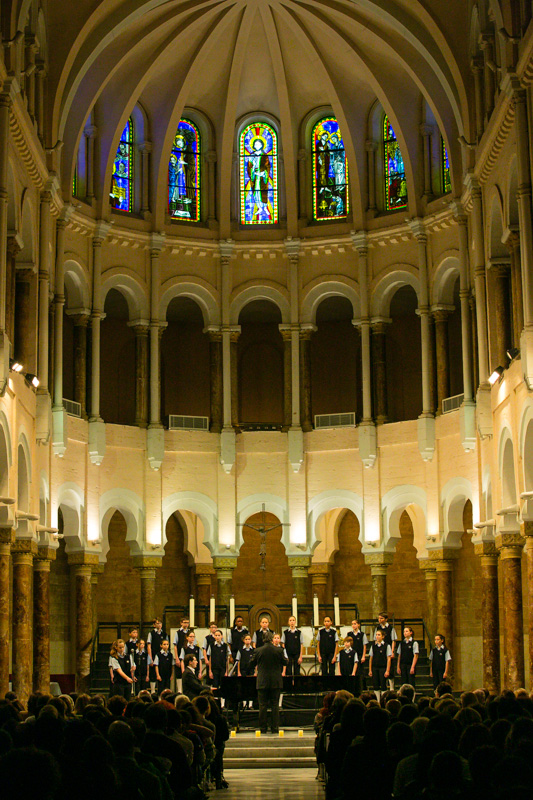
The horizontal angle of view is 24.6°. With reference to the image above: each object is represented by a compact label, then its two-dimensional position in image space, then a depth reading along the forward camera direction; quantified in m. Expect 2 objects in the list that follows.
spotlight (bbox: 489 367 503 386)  25.00
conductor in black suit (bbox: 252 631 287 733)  21.17
